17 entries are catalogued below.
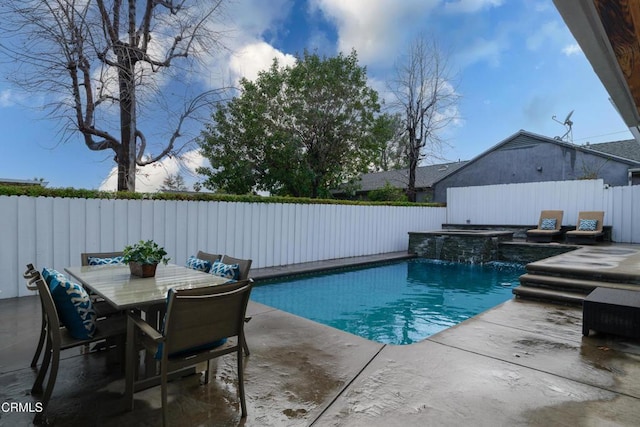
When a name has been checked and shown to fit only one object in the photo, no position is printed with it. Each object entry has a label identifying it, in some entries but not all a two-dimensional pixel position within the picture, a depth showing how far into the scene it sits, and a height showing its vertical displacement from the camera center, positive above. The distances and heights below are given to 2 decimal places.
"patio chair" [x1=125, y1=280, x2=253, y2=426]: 1.76 -0.73
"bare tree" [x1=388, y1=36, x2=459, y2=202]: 12.95 +4.59
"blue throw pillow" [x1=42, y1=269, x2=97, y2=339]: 2.08 -0.68
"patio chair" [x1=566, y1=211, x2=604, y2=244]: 9.22 -0.51
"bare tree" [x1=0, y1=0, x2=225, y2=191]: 5.68 +2.68
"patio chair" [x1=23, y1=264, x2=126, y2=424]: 1.90 -0.89
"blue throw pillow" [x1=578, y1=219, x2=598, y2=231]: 9.53 -0.38
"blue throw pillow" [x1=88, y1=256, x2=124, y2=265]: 3.41 -0.62
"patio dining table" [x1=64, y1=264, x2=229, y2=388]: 2.10 -0.63
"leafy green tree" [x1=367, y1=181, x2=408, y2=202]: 15.62 +0.68
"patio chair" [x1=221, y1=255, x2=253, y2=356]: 2.86 -0.59
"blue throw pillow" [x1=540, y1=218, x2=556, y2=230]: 10.30 -0.41
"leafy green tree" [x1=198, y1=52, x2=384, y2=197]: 13.00 +3.19
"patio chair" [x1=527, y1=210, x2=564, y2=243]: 9.98 -0.55
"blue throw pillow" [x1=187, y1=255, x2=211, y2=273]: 3.41 -0.64
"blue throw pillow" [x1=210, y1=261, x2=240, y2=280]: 3.02 -0.62
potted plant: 2.82 -0.48
